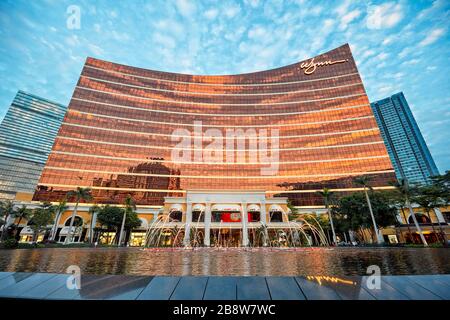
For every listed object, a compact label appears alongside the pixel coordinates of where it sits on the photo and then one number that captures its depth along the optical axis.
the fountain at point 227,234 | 46.84
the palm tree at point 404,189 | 36.03
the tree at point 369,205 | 37.16
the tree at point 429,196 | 32.82
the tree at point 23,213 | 48.04
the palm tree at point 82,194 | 43.76
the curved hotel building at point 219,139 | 61.12
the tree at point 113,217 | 47.52
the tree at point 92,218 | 50.67
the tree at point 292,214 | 53.59
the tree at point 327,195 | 46.34
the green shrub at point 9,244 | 28.37
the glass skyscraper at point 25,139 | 128.50
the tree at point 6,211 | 46.03
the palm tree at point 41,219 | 44.97
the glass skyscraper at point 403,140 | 156.75
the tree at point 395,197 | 40.52
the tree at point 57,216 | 47.15
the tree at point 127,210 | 46.68
